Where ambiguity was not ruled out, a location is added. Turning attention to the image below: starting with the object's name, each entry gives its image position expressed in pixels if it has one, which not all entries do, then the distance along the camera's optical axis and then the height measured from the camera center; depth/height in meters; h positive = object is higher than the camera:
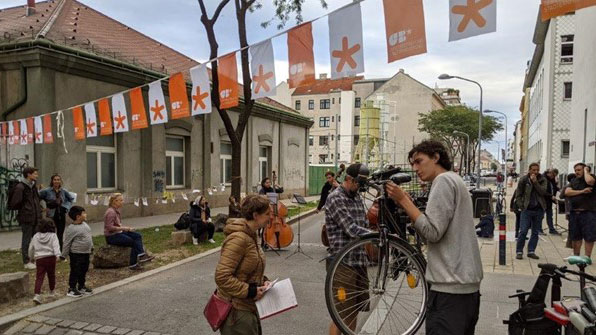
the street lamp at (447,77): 26.54 +4.95
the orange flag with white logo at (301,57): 7.02 +1.64
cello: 9.54 -1.72
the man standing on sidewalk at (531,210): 8.63 -1.09
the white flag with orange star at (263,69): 7.68 +1.57
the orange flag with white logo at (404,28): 5.56 +1.69
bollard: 8.01 -1.62
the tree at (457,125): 55.44 +4.09
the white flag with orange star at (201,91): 8.87 +1.38
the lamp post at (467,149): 52.75 +0.88
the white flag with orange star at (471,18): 4.91 +1.62
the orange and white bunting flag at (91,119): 11.16 +0.97
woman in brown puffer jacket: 2.91 -0.77
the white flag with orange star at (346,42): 6.26 +1.71
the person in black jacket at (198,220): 10.27 -1.54
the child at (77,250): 6.08 -1.33
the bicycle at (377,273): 3.55 -1.00
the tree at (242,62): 12.41 +2.66
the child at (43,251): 5.82 -1.28
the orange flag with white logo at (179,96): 9.23 +1.31
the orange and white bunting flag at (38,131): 11.15 +0.68
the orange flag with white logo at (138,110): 10.25 +1.14
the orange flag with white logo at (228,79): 8.27 +1.50
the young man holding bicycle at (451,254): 2.61 -0.61
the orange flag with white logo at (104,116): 10.97 +1.04
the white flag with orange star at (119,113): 10.55 +1.08
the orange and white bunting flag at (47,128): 11.22 +0.76
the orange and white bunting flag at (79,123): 11.44 +0.91
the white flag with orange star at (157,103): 9.95 +1.25
